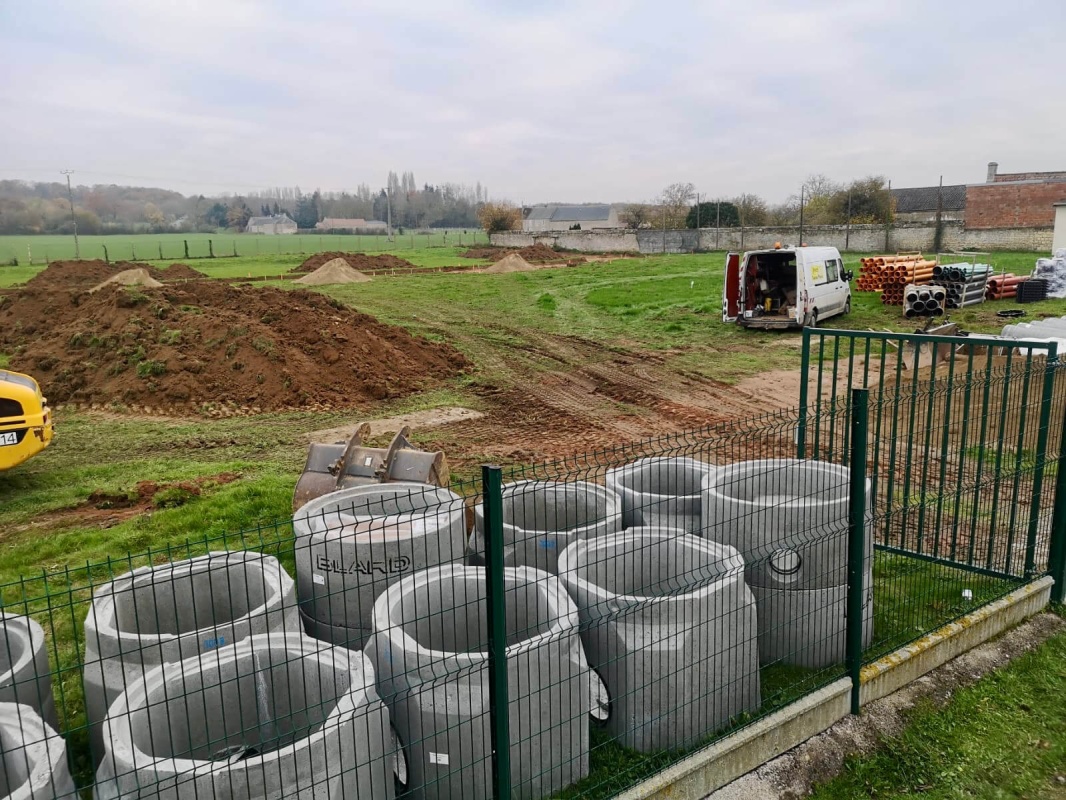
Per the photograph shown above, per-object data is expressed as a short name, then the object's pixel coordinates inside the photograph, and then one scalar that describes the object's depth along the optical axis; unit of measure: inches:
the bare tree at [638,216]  3010.1
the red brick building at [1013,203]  1840.6
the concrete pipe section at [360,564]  190.9
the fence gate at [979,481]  245.1
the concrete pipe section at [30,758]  122.8
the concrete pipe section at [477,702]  150.4
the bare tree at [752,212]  2485.2
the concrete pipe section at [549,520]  212.1
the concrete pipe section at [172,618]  158.7
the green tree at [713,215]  2479.1
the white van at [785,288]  836.0
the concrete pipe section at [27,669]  155.0
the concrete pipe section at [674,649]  173.5
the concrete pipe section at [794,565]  204.8
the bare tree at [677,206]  2783.0
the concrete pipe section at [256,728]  124.6
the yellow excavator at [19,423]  391.2
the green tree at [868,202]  2155.5
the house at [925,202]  2497.0
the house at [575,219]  3853.3
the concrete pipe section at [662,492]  226.5
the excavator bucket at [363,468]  284.8
